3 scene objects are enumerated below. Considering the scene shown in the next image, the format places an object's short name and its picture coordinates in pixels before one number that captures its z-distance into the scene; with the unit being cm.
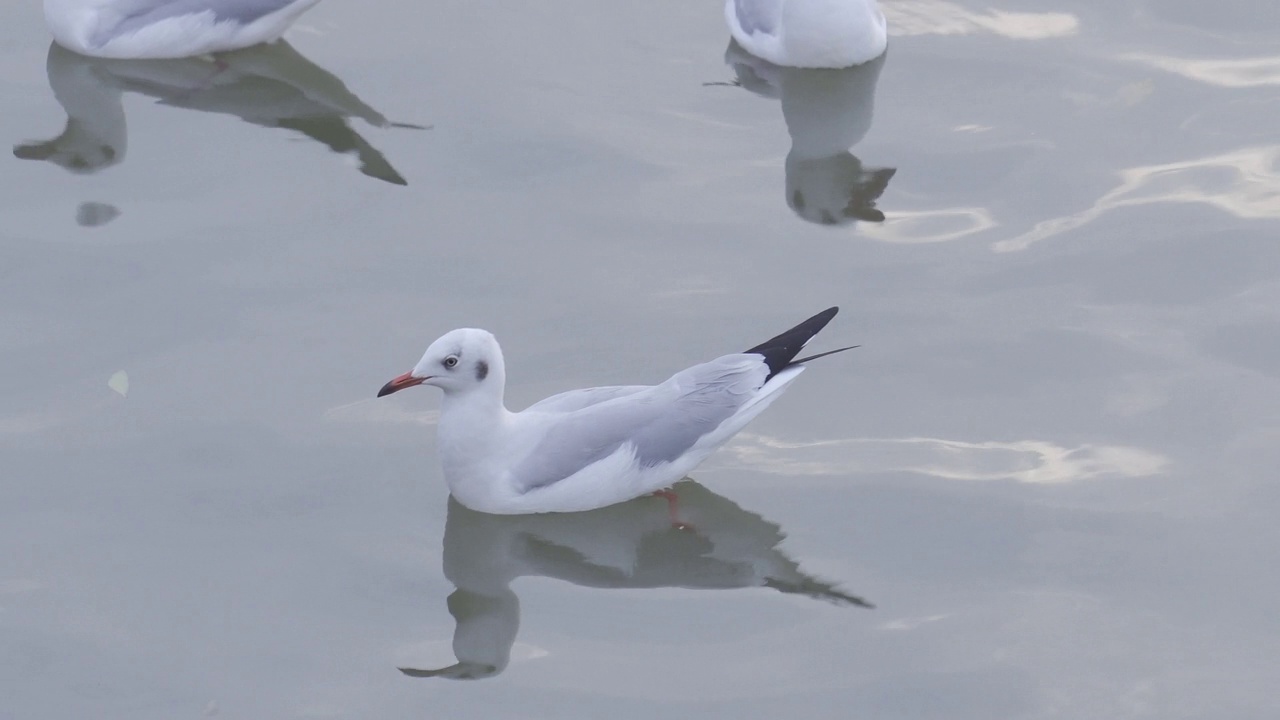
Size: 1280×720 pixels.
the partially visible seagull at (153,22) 1947
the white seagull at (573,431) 1312
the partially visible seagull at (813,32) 1939
